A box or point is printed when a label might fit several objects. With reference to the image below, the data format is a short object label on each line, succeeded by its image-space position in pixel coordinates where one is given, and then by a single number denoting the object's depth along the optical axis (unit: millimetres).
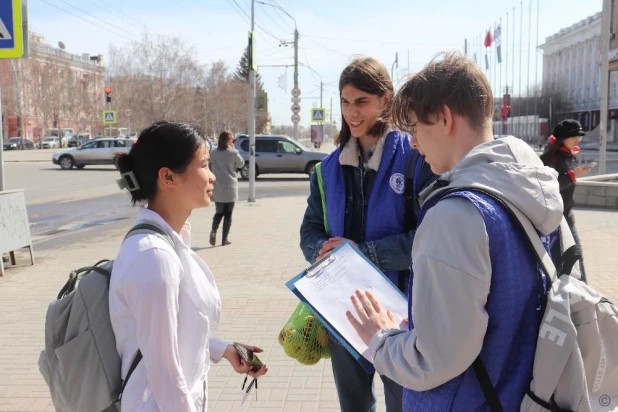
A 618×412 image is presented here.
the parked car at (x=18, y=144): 68000
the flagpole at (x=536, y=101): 82812
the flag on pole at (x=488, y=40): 60812
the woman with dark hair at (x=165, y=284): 1854
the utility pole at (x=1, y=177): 8433
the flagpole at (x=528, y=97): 81488
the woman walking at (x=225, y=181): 10305
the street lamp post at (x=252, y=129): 15907
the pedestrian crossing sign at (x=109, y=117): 41512
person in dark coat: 6043
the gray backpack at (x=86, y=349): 1890
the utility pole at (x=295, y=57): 36134
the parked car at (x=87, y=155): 32406
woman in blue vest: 2510
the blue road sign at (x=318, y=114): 34969
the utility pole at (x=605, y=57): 19188
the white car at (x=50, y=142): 70500
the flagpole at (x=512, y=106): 87000
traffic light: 38975
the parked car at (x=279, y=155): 25062
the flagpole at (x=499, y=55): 59250
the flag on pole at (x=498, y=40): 58481
